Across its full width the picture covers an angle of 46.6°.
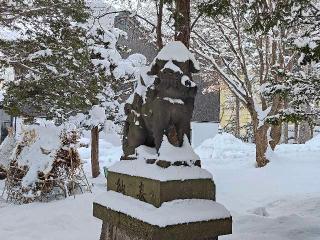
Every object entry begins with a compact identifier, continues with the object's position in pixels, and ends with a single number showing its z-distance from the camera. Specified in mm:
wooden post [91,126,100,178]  14508
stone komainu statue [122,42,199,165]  4113
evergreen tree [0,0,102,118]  8422
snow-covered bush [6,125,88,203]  9023
